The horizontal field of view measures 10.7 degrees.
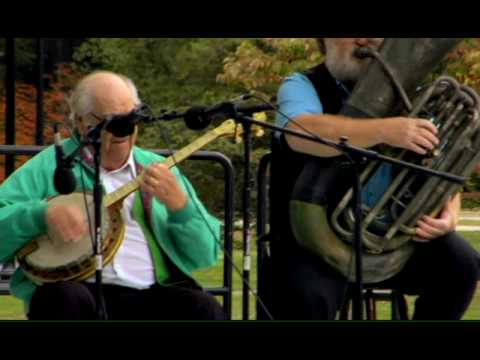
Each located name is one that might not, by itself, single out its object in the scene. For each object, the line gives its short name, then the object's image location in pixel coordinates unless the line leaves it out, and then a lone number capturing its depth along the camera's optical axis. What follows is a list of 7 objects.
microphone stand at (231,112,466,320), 8.61
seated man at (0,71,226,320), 9.14
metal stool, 9.67
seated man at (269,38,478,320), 9.21
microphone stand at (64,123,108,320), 8.65
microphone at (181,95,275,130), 8.50
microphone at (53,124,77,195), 8.68
